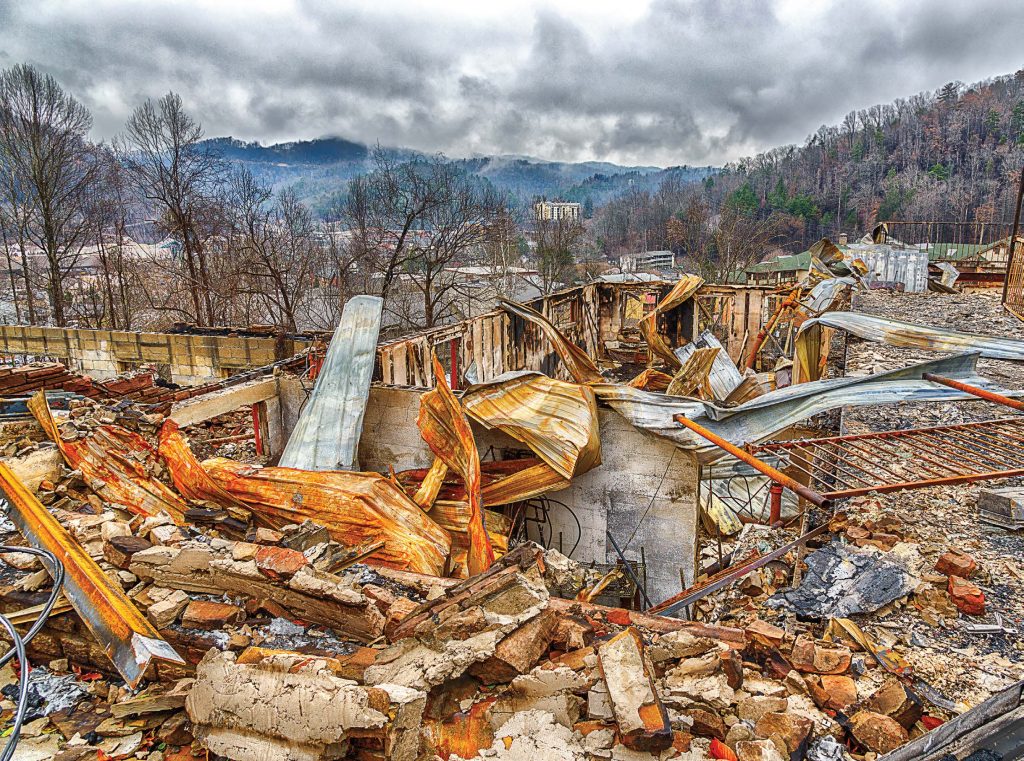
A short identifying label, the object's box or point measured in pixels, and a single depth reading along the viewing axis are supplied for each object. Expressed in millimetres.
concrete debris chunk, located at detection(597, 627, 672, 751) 2357
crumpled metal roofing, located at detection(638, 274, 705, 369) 12781
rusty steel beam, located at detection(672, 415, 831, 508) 3143
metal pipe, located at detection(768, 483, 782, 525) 4595
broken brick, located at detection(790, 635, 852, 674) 2873
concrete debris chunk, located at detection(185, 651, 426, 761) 2514
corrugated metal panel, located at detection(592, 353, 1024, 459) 4945
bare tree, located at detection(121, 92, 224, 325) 20453
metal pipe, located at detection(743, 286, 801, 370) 13016
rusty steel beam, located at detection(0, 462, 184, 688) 3156
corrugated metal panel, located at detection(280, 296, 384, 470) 6496
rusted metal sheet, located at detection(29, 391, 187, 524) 5594
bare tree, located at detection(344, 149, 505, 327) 22531
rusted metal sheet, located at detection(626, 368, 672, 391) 9807
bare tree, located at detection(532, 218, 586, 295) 34062
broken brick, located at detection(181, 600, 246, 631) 3422
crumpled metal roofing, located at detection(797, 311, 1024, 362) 5398
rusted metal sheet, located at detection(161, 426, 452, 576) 5168
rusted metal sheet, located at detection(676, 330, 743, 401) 9588
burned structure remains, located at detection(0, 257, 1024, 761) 2604
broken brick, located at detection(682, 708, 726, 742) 2516
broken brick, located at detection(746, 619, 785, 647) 3087
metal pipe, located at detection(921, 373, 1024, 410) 4145
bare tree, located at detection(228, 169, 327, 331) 22156
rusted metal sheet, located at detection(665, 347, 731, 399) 7855
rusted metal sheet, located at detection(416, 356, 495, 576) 5590
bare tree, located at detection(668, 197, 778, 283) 35812
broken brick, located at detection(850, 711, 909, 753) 2416
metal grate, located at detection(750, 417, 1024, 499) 4164
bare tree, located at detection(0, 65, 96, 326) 20109
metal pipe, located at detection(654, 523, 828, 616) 3688
